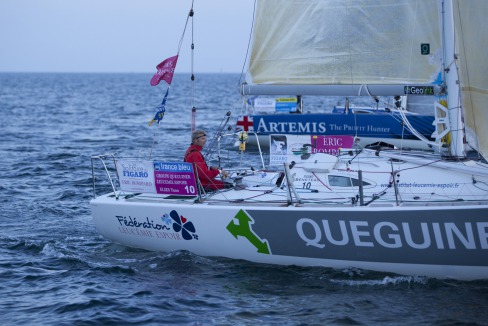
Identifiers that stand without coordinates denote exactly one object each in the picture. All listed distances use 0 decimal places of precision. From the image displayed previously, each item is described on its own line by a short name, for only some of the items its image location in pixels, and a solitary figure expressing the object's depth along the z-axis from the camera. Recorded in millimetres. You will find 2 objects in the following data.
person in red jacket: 20336
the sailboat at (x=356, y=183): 17433
